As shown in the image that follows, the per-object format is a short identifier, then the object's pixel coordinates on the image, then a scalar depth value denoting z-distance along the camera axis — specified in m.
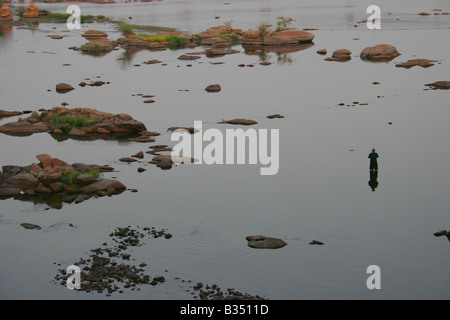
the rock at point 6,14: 178.62
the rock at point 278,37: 126.00
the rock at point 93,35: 144.62
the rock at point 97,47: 125.06
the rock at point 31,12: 183.38
